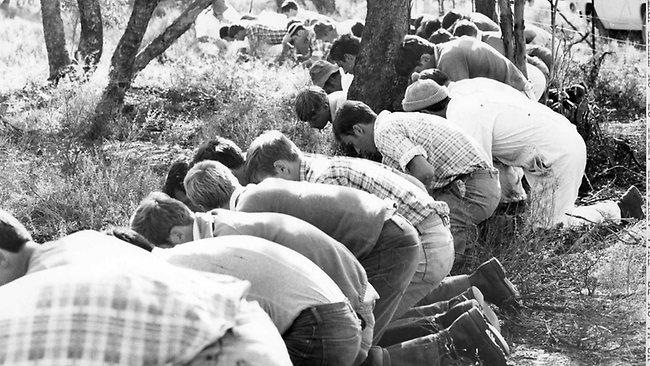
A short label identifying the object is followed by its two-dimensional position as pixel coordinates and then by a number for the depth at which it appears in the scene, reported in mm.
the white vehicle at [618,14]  18812
